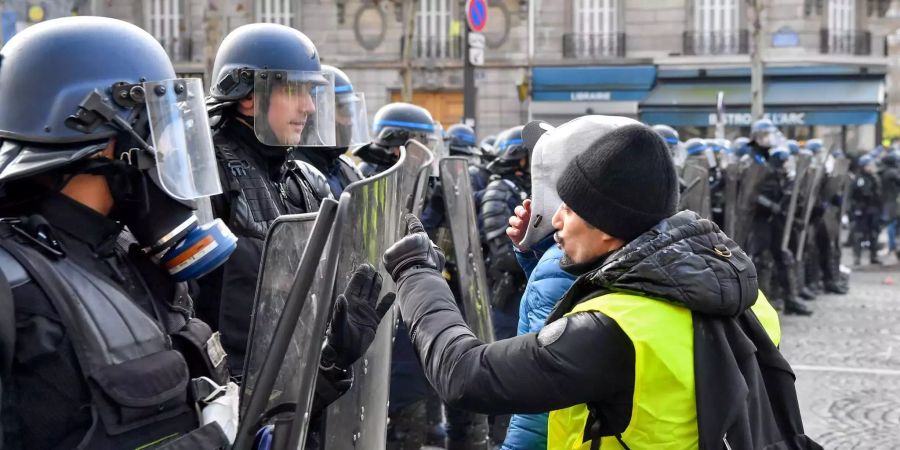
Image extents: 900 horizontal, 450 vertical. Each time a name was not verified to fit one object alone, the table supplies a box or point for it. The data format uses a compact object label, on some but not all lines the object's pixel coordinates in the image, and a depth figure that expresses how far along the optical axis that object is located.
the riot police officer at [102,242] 1.76
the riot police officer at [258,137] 2.94
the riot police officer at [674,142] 10.07
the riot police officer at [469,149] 7.11
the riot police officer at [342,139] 4.78
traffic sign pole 13.66
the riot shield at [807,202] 12.14
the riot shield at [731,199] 10.63
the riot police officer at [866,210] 17.34
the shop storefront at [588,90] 27.78
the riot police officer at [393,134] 5.99
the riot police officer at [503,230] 5.62
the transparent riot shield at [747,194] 10.89
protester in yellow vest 1.88
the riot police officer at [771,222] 11.40
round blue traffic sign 13.55
